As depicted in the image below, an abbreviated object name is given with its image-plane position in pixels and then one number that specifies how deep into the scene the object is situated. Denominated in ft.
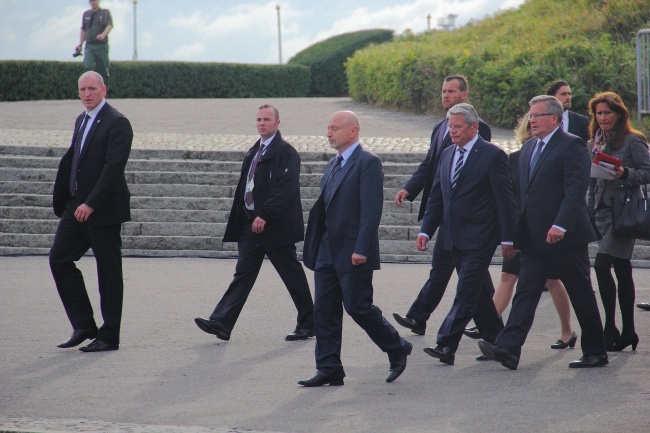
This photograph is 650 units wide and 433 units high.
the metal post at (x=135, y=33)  332.72
